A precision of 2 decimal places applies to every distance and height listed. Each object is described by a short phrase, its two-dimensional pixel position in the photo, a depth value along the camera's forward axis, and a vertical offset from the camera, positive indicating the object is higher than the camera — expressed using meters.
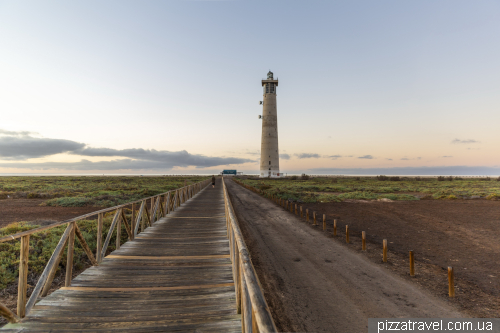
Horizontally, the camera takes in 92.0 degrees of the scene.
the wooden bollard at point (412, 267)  8.03 -3.30
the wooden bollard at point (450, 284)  6.56 -3.17
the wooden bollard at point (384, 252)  9.26 -3.24
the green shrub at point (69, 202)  25.25 -3.41
